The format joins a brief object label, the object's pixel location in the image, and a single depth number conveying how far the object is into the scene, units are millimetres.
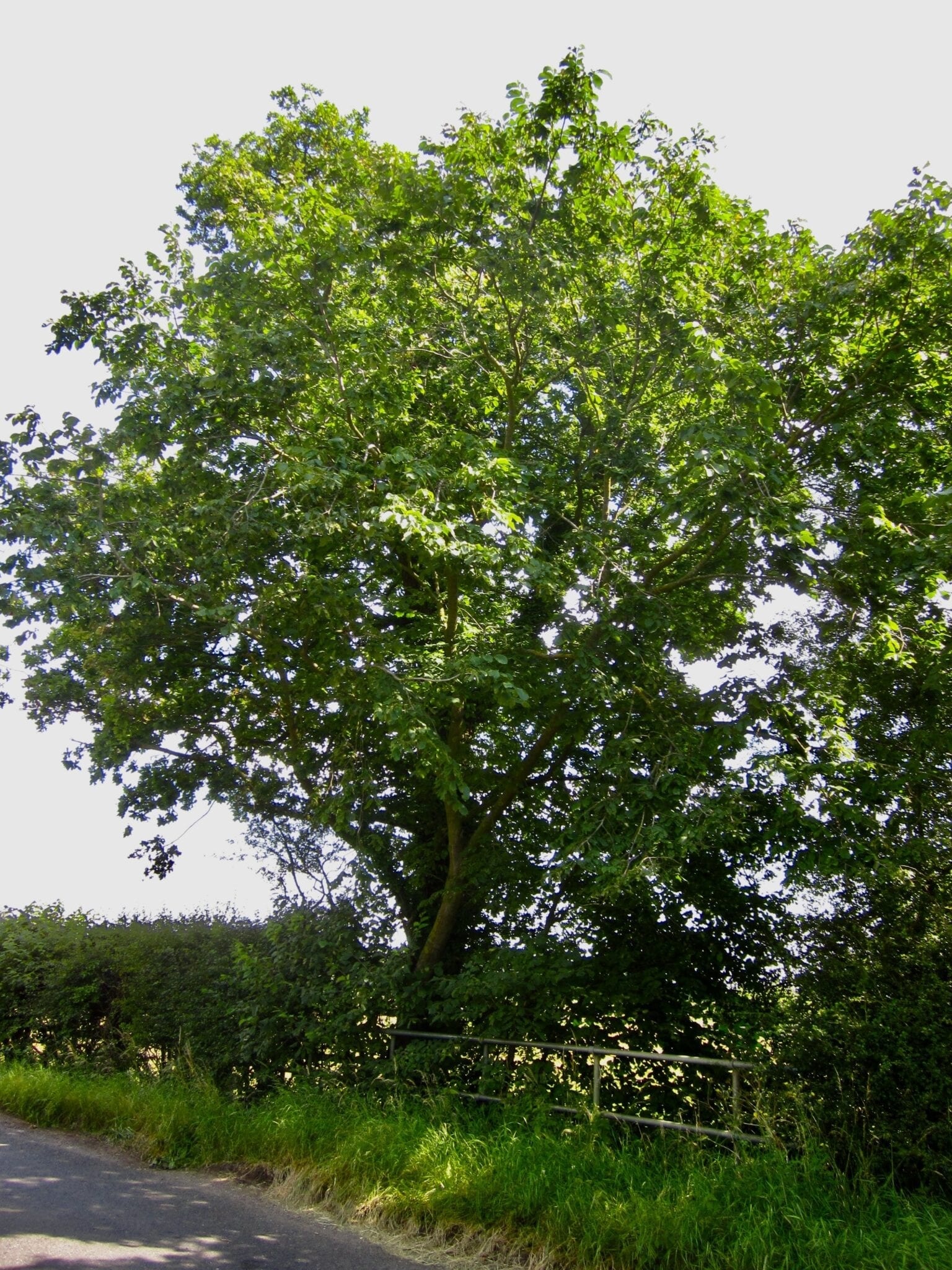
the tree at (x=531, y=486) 8516
